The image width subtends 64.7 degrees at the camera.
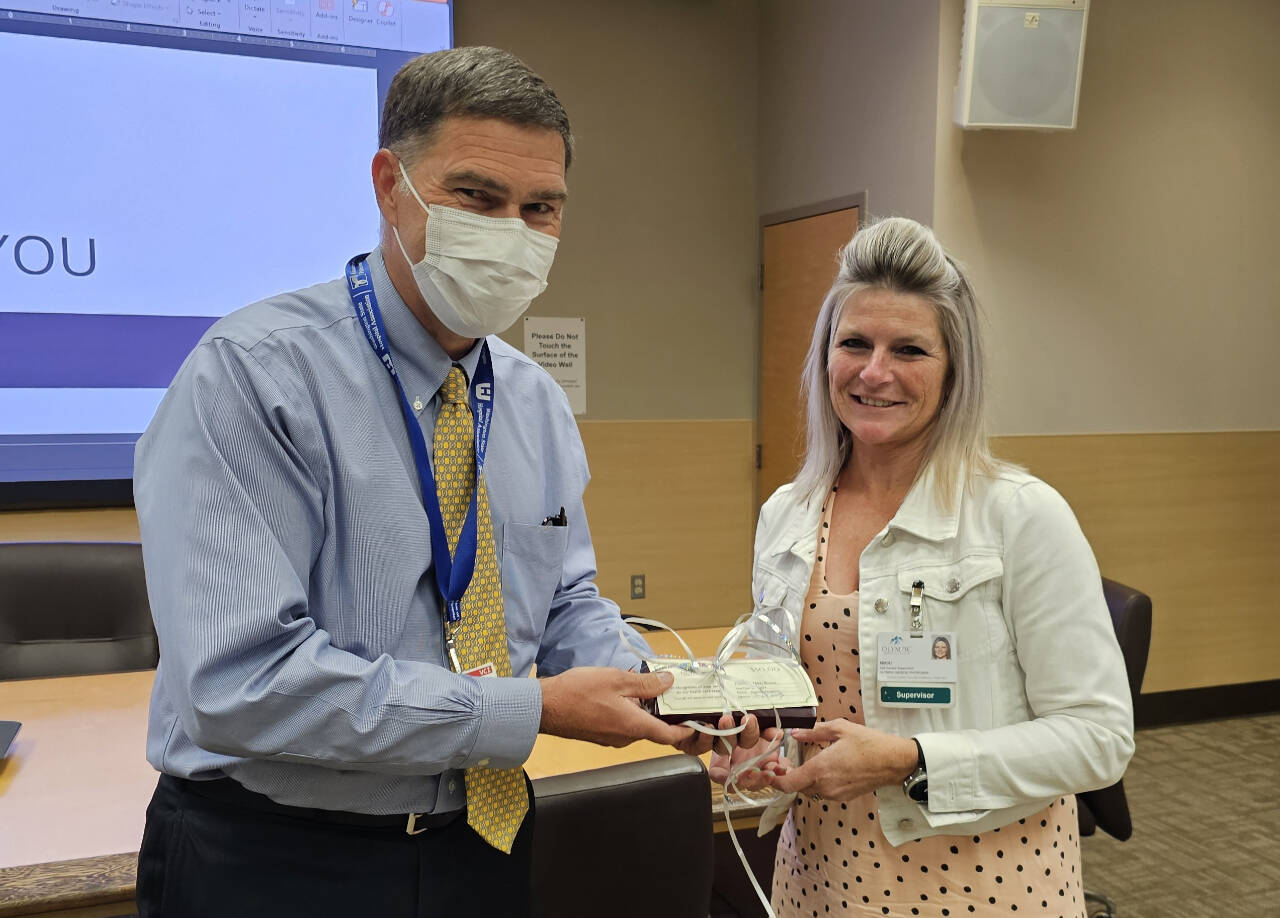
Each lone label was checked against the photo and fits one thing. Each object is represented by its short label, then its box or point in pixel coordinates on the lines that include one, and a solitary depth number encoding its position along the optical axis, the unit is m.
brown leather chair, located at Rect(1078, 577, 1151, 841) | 2.40
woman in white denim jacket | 1.41
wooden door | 4.85
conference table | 1.46
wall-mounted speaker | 3.88
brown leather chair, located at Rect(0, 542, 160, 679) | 2.56
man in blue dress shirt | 1.07
